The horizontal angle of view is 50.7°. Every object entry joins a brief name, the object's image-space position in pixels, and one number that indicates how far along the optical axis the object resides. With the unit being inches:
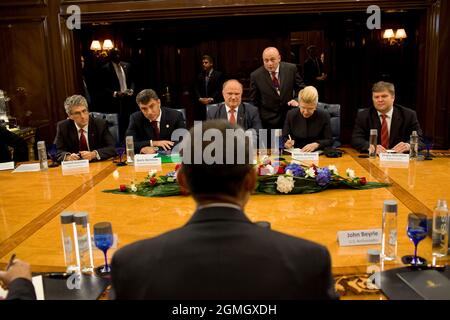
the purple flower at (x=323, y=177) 101.0
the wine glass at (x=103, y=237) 67.7
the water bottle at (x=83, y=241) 70.0
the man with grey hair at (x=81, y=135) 145.9
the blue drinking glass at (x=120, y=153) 136.4
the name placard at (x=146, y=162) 132.5
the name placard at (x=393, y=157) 126.3
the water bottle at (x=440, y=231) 69.6
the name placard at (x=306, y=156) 131.5
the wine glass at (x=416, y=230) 66.7
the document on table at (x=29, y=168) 135.2
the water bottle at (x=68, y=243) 70.7
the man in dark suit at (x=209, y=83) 292.4
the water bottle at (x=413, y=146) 128.8
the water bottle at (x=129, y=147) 138.1
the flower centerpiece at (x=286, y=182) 101.3
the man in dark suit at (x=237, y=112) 165.8
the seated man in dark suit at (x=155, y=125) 159.3
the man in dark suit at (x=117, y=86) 279.7
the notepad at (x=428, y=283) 56.5
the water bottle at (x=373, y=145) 133.9
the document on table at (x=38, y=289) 61.2
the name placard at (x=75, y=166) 132.2
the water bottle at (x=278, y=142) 139.9
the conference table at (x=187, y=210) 73.2
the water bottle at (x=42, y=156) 131.5
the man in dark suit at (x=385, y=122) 143.3
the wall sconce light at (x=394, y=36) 299.3
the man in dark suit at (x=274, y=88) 191.9
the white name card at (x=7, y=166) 137.9
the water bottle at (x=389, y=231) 70.8
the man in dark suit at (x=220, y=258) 36.5
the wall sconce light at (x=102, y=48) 295.0
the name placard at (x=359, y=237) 73.5
